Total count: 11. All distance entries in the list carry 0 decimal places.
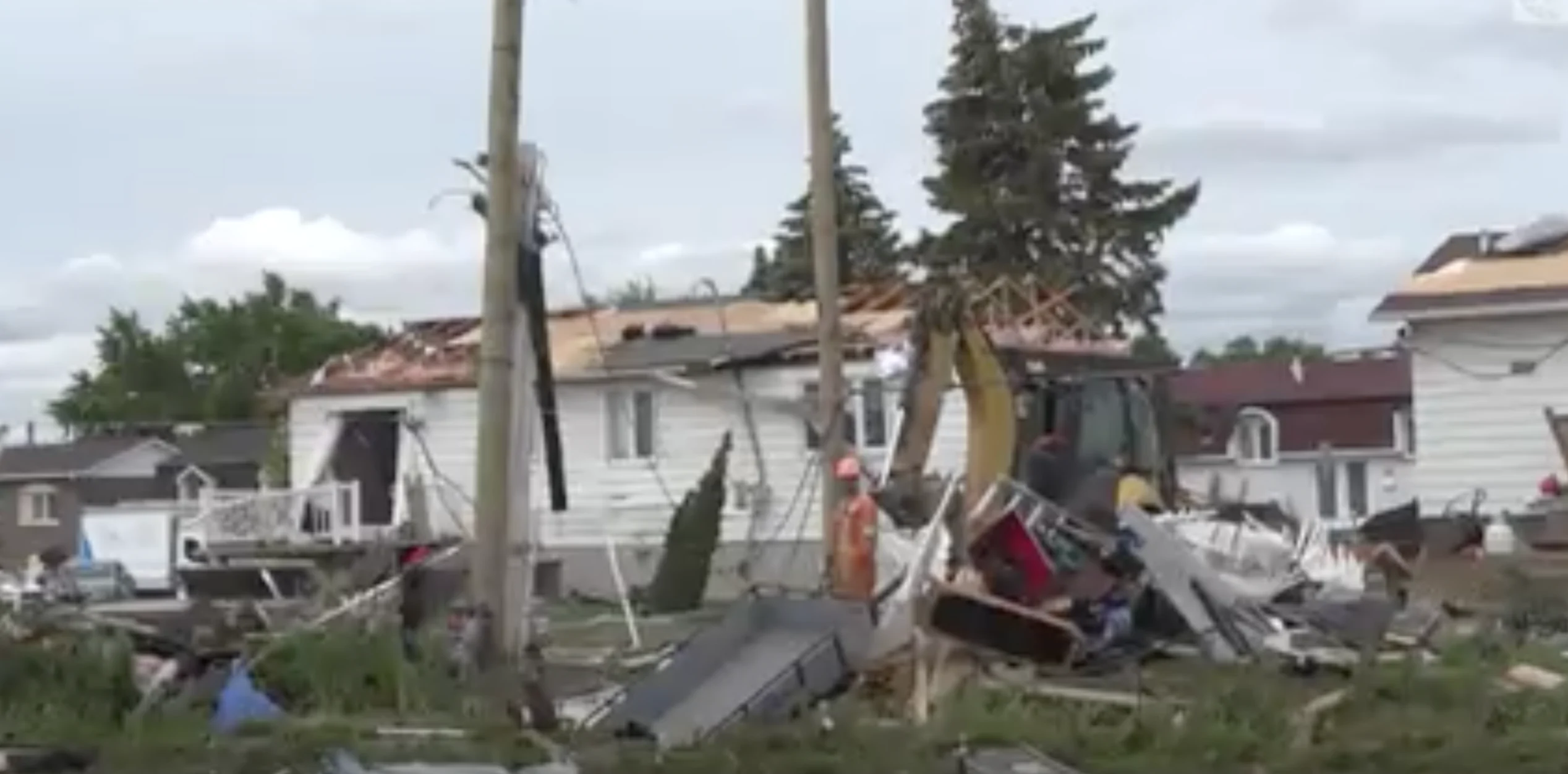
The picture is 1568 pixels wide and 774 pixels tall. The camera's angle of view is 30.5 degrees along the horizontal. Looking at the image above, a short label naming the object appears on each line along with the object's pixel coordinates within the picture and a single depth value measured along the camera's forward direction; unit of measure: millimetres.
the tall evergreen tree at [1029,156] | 68500
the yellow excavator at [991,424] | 23281
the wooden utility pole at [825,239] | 25266
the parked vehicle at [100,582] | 35628
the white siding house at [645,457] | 41844
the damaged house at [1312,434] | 63375
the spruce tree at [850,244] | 78125
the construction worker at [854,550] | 20422
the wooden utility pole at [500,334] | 19562
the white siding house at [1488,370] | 40438
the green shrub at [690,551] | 32844
